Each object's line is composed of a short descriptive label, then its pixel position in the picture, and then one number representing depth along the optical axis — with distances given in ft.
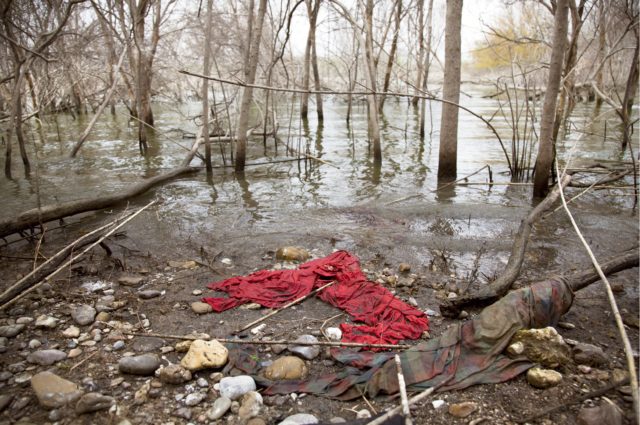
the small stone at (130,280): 12.56
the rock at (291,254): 14.40
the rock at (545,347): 8.31
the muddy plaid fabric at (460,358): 8.23
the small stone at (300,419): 7.38
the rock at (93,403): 7.52
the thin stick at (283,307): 10.43
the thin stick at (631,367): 5.53
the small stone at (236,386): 8.10
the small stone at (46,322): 10.12
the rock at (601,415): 6.81
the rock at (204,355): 8.70
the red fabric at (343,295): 10.20
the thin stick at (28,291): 9.16
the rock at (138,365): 8.59
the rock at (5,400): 7.55
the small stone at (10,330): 9.67
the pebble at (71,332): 9.85
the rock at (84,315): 10.40
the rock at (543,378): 7.87
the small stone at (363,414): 7.62
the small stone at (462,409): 7.47
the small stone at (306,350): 9.29
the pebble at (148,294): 11.78
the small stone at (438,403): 7.72
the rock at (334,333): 10.07
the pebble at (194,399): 7.91
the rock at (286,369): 8.68
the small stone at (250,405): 7.67
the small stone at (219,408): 7.61
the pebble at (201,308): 11.08
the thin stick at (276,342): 8.96
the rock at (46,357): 8.88
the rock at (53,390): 7.67
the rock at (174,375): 8.35
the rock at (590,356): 8.48
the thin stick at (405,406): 5.55
